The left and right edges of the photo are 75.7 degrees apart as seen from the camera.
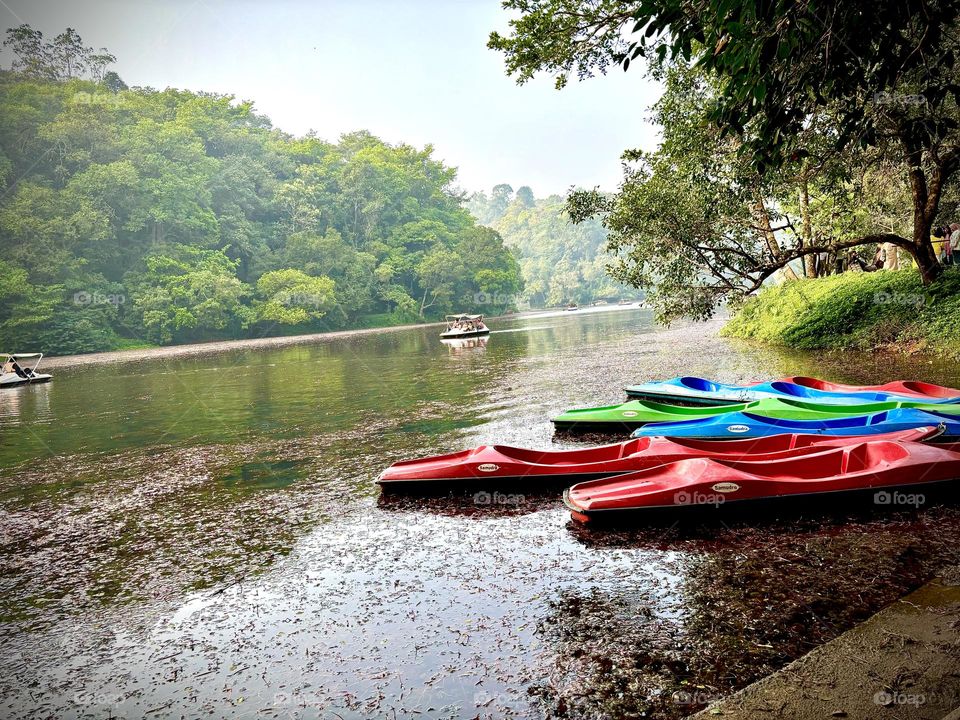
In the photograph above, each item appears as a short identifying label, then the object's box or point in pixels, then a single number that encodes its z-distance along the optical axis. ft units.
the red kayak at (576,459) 16.20
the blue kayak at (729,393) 21.51
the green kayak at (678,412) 20.44
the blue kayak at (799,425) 17.84
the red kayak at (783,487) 13.48
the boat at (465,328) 94.02
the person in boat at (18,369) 67.05
